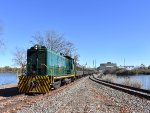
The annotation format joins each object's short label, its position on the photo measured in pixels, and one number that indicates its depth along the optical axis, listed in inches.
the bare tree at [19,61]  1170.2
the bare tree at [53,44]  1069.7
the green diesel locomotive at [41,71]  364.1
